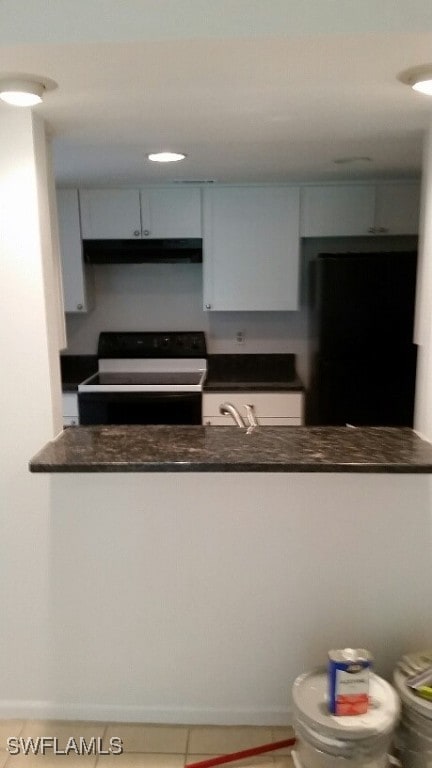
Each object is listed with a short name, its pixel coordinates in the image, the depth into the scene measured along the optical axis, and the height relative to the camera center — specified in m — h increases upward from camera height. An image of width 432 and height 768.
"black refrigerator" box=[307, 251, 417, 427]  2.95 -0.30
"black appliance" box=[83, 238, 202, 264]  3.42 +0.20
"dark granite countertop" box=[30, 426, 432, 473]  1.61 -0.51
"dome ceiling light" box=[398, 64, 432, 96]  1.34 +0.49
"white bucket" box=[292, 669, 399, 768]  1.54 -1.23
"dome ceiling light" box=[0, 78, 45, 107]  1.39 +0.48
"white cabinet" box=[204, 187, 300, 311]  3.37 +0.20
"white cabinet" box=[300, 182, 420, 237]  3.28 +0.42
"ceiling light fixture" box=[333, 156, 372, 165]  2.52 +0.54
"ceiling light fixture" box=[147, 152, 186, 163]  2.31 +0.52
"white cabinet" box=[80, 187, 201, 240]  3.39 +0.42
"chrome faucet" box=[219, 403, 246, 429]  2.14 -0.49
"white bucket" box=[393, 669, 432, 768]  1.60 -1.29
